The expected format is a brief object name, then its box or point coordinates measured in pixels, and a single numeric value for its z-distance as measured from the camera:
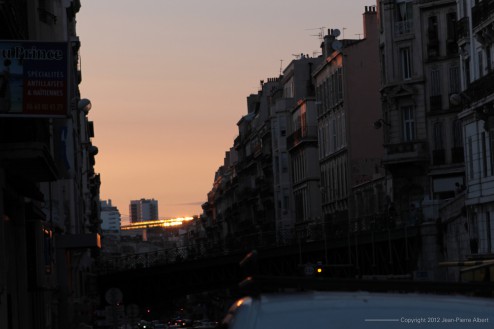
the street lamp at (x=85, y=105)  67.25
